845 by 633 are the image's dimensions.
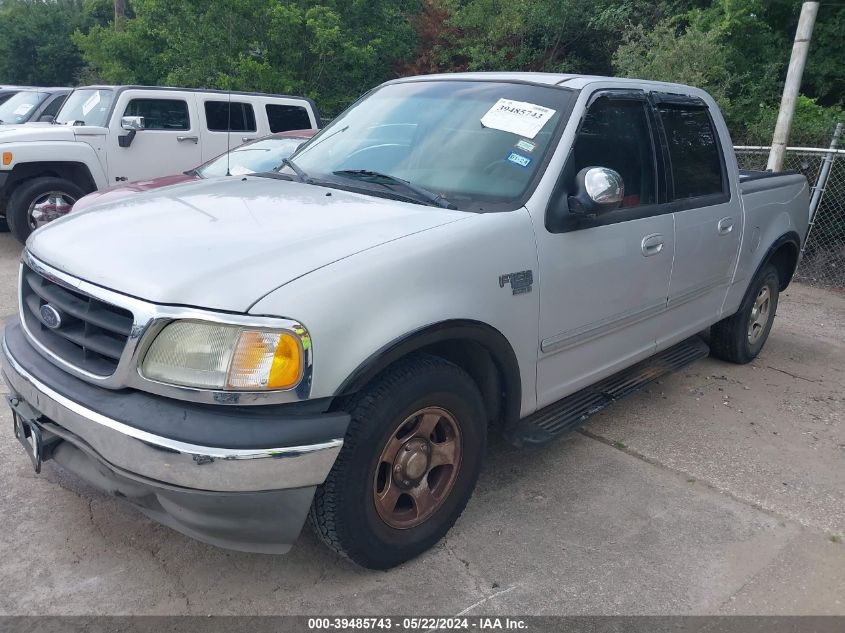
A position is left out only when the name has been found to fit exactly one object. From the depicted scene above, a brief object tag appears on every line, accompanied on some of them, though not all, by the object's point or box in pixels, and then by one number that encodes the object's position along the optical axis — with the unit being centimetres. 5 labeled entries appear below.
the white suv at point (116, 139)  791
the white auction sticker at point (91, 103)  887
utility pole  841
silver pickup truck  223
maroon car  673
